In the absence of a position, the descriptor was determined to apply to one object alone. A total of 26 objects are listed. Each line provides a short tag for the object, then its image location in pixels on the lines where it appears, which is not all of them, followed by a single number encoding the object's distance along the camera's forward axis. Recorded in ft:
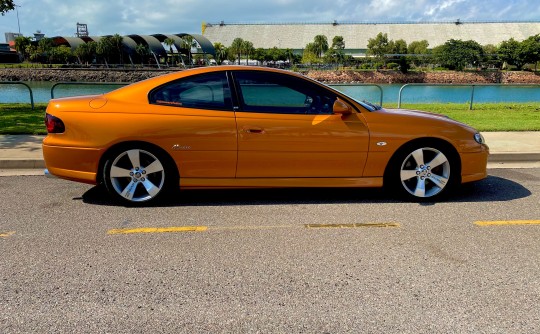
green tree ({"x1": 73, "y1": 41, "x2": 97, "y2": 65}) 326.65
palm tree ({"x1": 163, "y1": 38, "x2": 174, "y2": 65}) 355.97
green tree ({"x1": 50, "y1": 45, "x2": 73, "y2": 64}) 325.42
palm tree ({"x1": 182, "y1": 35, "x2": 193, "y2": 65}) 360.28
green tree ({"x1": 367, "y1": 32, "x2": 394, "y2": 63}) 367.45
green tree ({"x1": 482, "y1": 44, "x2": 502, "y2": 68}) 300.69
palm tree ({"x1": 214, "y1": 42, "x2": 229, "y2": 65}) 393.86
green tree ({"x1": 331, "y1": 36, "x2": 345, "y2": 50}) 434.71
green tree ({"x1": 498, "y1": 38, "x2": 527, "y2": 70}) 294.05
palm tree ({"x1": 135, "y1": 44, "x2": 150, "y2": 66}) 338.87
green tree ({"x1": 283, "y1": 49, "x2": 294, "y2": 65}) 382.03
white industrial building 463.83
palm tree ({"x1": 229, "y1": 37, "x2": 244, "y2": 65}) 389.60
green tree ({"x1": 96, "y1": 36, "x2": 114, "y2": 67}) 328.08
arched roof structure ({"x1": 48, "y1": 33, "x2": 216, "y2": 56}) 343.16
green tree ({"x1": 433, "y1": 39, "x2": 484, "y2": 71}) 287.28
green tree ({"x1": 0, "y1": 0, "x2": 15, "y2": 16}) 45.68
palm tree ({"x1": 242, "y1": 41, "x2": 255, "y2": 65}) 387.96
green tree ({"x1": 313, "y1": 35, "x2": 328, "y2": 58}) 404.16
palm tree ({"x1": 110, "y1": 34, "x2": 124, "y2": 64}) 334.03
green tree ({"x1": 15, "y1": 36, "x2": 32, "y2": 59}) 360.28
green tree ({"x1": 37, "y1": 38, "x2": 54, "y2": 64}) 328.68
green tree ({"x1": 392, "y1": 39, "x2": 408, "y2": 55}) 374.63
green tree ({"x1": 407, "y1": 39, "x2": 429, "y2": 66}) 346.74
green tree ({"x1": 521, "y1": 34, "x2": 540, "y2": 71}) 282.77
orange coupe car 15.16
